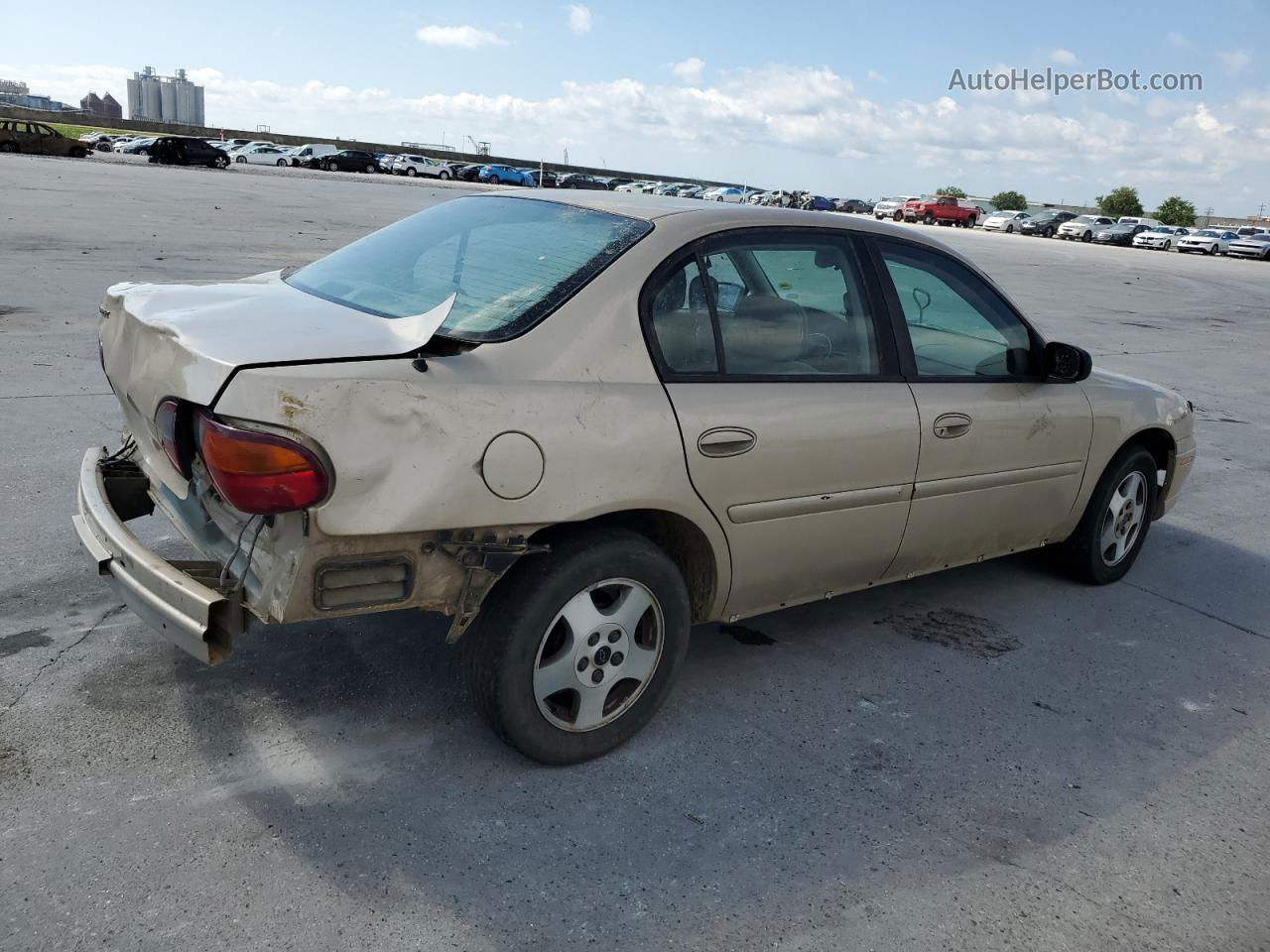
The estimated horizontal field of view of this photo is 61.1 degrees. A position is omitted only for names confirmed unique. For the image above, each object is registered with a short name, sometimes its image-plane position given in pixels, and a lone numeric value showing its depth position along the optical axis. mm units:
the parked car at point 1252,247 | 49500
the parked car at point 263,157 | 57438
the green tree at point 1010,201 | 95062
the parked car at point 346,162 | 59062
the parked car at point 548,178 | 55406
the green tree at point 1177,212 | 86188
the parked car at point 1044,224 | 58594
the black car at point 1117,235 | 54844
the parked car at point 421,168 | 62375
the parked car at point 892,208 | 61750
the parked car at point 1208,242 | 51188
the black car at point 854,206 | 70781
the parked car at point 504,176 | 59638
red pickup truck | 61312
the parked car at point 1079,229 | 56094
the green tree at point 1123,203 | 89625
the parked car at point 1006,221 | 59891
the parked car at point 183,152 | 45562
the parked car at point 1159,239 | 53125
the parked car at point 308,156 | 59875
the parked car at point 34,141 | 41719
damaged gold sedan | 2740
